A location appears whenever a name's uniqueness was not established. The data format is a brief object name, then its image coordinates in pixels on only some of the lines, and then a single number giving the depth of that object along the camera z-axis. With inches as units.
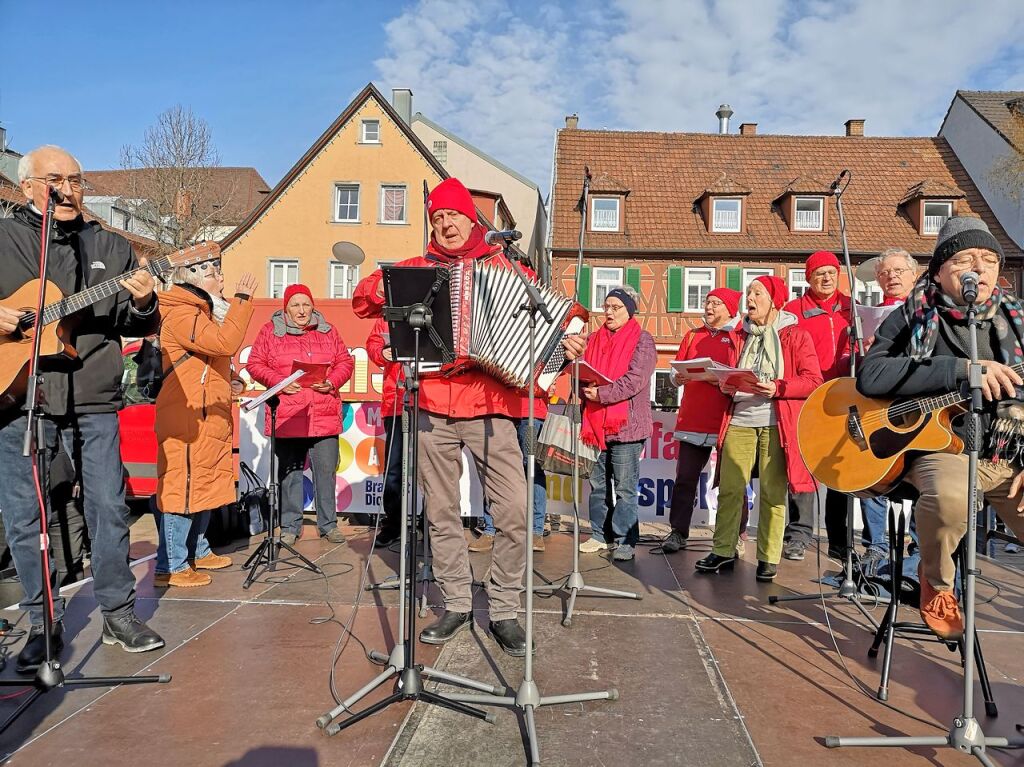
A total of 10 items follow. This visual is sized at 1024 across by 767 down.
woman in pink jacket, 235.6
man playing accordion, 140.6
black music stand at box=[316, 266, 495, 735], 109.8
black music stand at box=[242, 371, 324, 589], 185.2
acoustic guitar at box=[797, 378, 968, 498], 120.6
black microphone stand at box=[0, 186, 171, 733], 109.1
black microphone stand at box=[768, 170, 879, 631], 173.9
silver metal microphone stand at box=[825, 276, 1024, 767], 96.1
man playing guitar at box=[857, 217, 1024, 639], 113.8
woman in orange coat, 180.5
